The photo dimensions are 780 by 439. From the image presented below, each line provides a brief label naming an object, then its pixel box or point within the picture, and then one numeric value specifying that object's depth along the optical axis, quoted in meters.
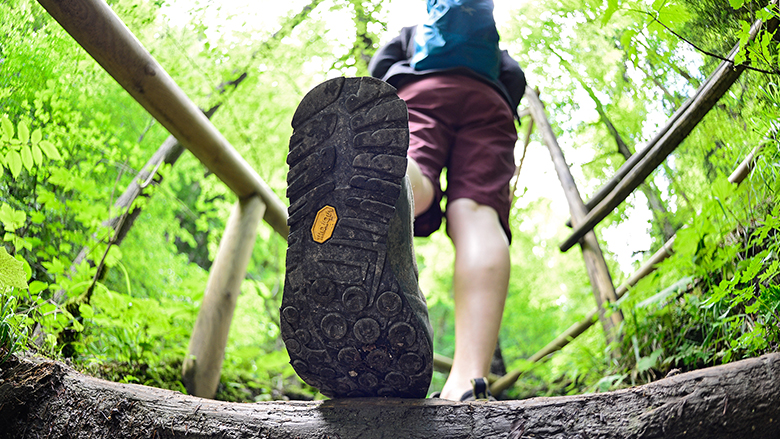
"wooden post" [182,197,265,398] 1.60
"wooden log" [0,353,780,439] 0.65
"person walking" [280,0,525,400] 0.77
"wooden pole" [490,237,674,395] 1.91
